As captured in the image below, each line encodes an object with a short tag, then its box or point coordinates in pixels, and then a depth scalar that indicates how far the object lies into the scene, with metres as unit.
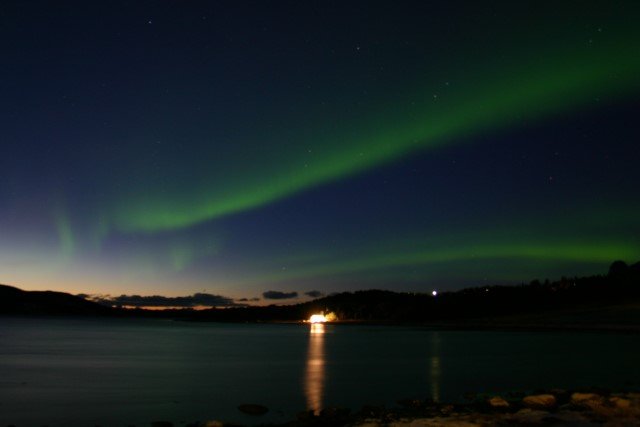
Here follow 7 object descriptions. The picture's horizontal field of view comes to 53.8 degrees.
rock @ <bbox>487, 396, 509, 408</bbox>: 19.73
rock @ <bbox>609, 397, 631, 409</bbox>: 18.42
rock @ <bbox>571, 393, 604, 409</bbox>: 19.08
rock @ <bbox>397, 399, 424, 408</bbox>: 22.43
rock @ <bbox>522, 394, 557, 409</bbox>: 19.19
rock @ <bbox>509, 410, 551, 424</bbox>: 16.61
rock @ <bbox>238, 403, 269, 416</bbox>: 22.89
